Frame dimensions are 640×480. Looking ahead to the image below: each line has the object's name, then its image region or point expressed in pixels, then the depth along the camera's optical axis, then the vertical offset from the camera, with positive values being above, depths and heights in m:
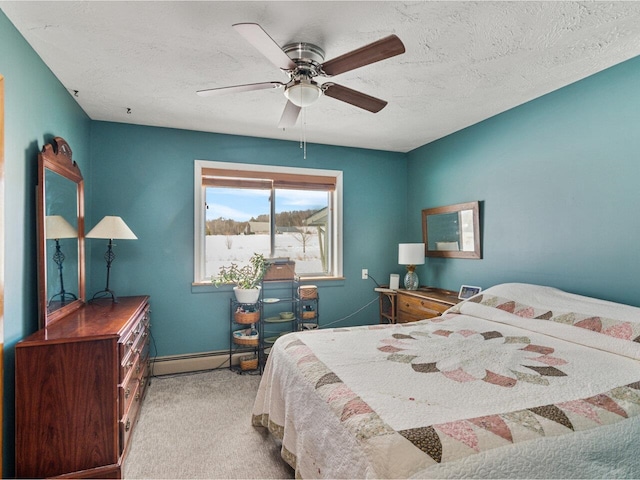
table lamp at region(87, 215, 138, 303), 2.83 +0.14
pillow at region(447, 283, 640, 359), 1.92 -0.48
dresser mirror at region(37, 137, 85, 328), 2.09 +0.10
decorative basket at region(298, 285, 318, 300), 3.84 -0.52
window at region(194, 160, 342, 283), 3.77 +0.32
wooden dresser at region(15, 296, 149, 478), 1.79 -0.81
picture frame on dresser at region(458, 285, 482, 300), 3.34 -0.47
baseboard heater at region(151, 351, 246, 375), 3.47 -1.17
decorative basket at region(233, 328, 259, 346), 3.48 -0.92
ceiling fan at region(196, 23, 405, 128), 1.60 +0.91
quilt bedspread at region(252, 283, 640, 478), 1.11 -0.61
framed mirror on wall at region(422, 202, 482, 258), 3.51 +0.12
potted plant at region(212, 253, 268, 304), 3.53 -0.34
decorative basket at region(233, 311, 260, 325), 3.52 -0.72
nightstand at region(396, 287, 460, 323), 3.32 -0.60
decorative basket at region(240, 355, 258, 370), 3.55 -1.19
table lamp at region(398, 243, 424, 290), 3.93 -0.13
